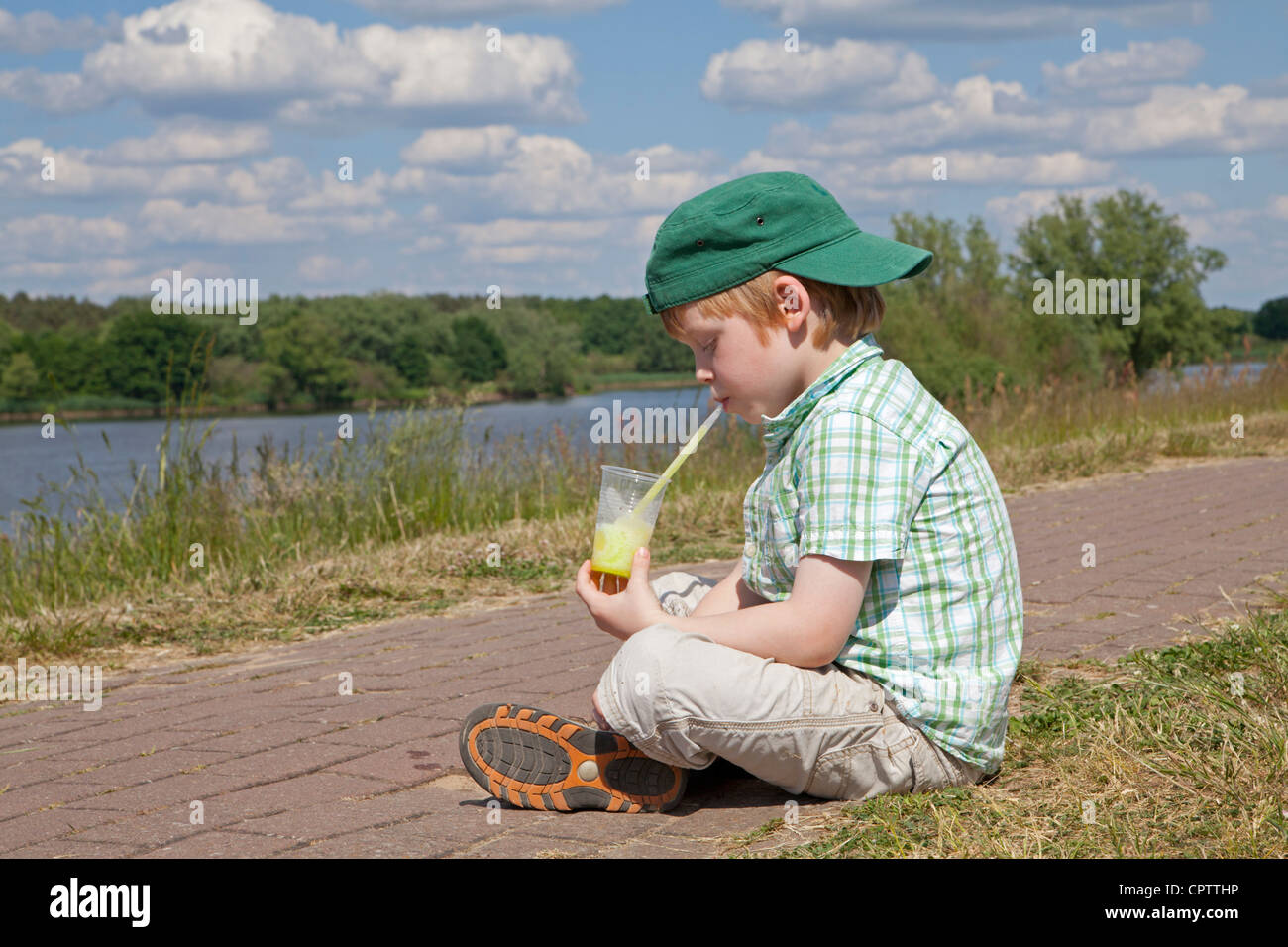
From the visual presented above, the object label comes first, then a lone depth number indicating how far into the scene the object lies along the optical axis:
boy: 2.37
